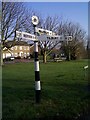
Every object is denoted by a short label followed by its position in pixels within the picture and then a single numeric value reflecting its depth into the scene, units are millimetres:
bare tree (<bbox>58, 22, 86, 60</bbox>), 35662
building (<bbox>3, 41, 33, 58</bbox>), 58716
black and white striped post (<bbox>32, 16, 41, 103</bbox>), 3730
